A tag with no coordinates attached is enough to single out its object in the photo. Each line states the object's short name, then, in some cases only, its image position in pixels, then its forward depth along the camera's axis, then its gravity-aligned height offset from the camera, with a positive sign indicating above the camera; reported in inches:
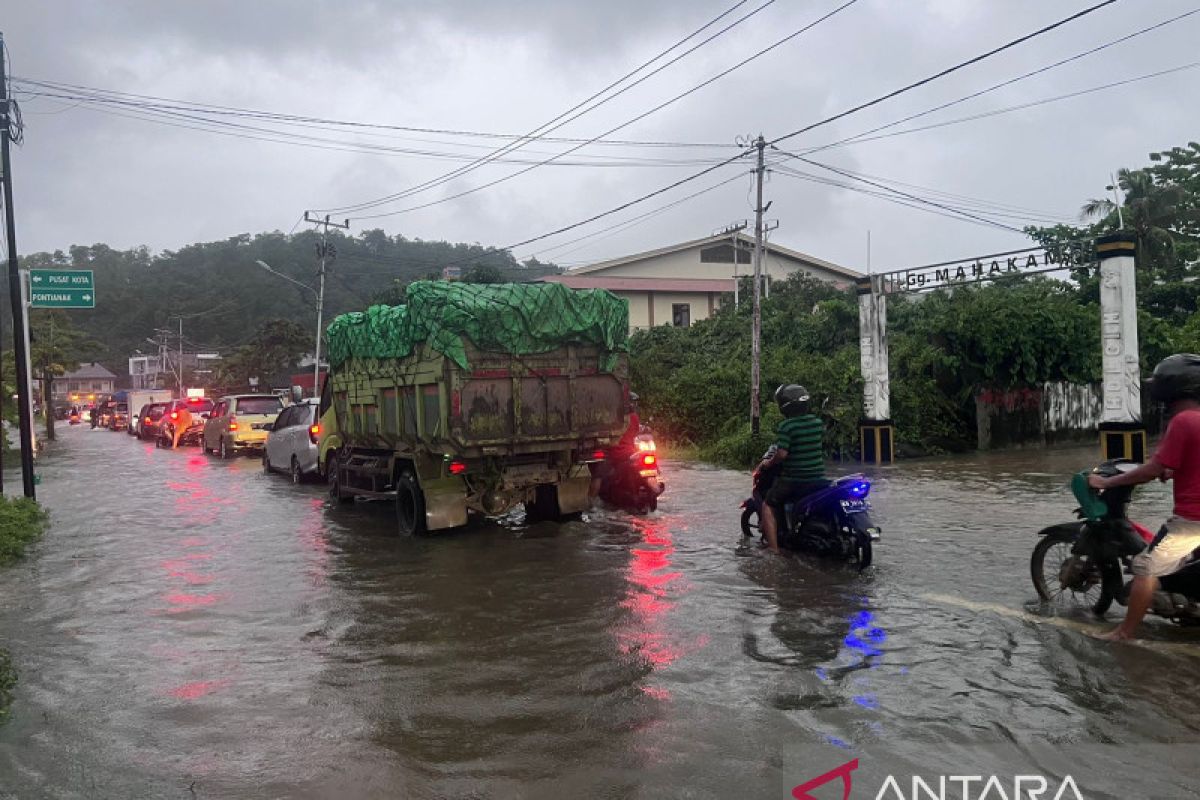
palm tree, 1273.4 +205.1
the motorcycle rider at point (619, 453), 437.4 -35.0
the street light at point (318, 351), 1406.3 +66.8
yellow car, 952.9 -24.9
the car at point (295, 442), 688.4 -35.6
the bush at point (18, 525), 402.0 -57.2
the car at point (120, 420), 2052.2 -38.5
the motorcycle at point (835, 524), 321.4 -53.6
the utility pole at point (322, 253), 1419.8 +223.0
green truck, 382.3 -3.9
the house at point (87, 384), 3833.7 +85.4
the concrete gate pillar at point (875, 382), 768.3 -9.7
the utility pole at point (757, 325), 795.4 +43.3
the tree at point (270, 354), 1995.6 +90.4
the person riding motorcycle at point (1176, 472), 206.8 -25.8
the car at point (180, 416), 1259.8 -27.2
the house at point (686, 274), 1569.9 +181.5
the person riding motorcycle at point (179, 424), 1248.2 -32.8
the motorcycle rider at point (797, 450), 333.4 -27.4
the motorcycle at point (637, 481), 461.7 -51.2
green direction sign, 627.2 +78.4
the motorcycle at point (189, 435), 1257.4 -47.9
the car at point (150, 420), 1374.3 -28.6
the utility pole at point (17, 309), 545.3 +58.8
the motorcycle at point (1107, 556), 224.5 -50.0
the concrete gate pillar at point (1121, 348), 629.9 +8.1
